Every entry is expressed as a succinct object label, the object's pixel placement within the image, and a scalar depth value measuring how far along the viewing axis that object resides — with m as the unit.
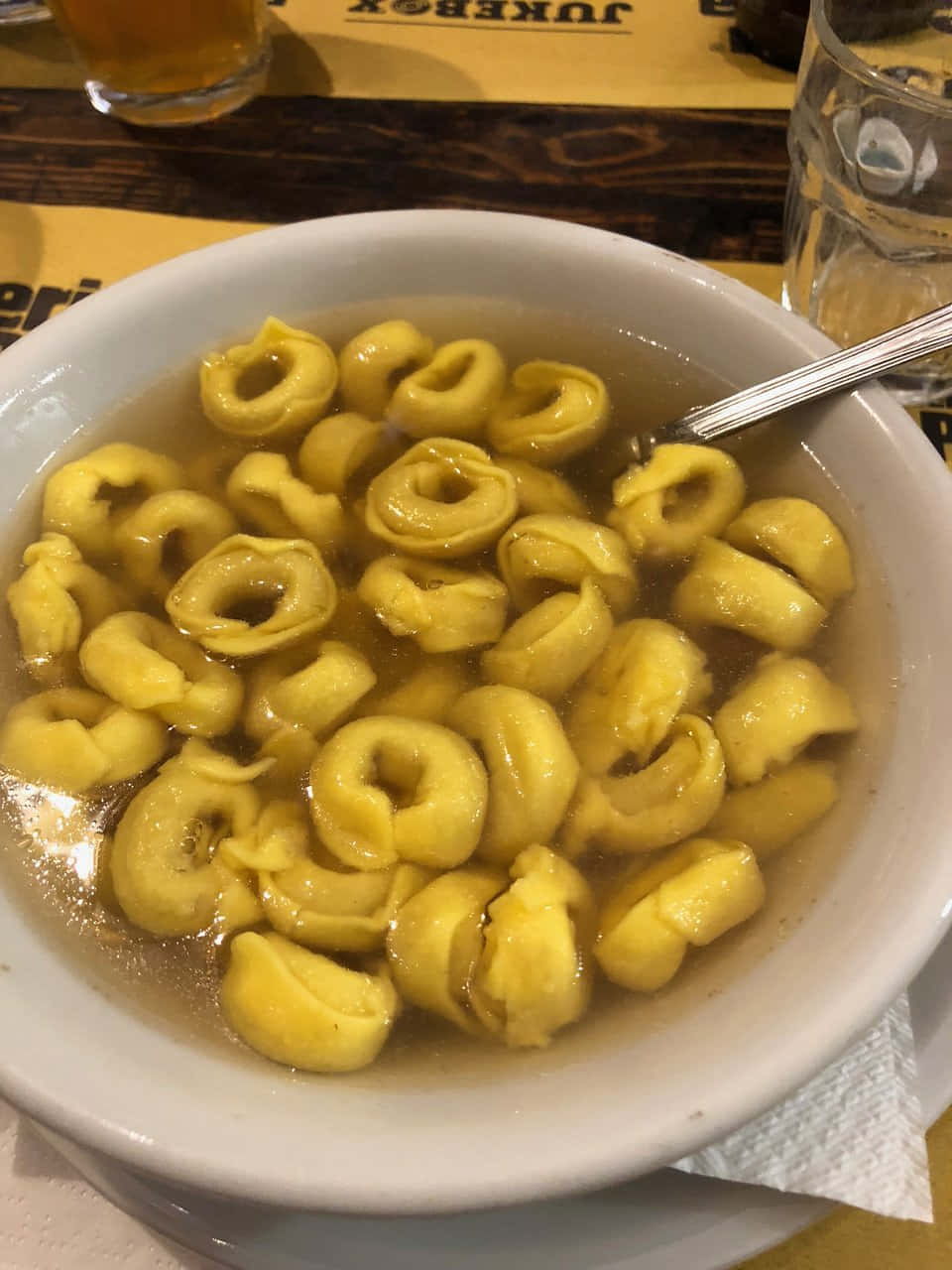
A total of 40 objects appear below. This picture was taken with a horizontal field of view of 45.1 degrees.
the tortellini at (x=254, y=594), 0.24
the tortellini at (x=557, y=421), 0.27
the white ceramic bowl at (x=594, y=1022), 0.16
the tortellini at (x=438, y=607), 0.24
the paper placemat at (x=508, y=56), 0.38
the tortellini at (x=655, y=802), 0.21
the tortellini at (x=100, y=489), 0.25
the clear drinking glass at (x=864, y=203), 0.29
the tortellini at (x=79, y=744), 0.22
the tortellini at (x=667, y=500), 0.25
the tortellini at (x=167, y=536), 0.25
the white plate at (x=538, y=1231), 0.18
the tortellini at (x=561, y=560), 0.24
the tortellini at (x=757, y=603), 0.23
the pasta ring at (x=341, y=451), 0.27
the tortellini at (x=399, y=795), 0.21
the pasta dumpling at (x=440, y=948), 0.20
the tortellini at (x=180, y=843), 0.21
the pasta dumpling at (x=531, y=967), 0.19
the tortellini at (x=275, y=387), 0.27
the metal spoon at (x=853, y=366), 0.23
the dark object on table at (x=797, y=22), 0.32
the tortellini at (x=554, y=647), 0.23
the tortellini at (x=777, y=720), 0.22
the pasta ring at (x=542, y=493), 0.26
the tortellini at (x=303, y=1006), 0.18
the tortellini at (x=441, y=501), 0.25
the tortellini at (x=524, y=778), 0.21
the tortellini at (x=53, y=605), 0.24
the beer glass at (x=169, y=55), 0.35
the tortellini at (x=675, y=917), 0.19
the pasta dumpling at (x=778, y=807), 0.21
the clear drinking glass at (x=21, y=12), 0.41
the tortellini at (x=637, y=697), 0.22
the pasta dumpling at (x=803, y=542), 0.23
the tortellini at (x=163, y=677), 0.22
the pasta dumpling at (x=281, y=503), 0.26
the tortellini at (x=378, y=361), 0.27
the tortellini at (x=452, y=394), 0.27
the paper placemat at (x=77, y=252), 0.33
